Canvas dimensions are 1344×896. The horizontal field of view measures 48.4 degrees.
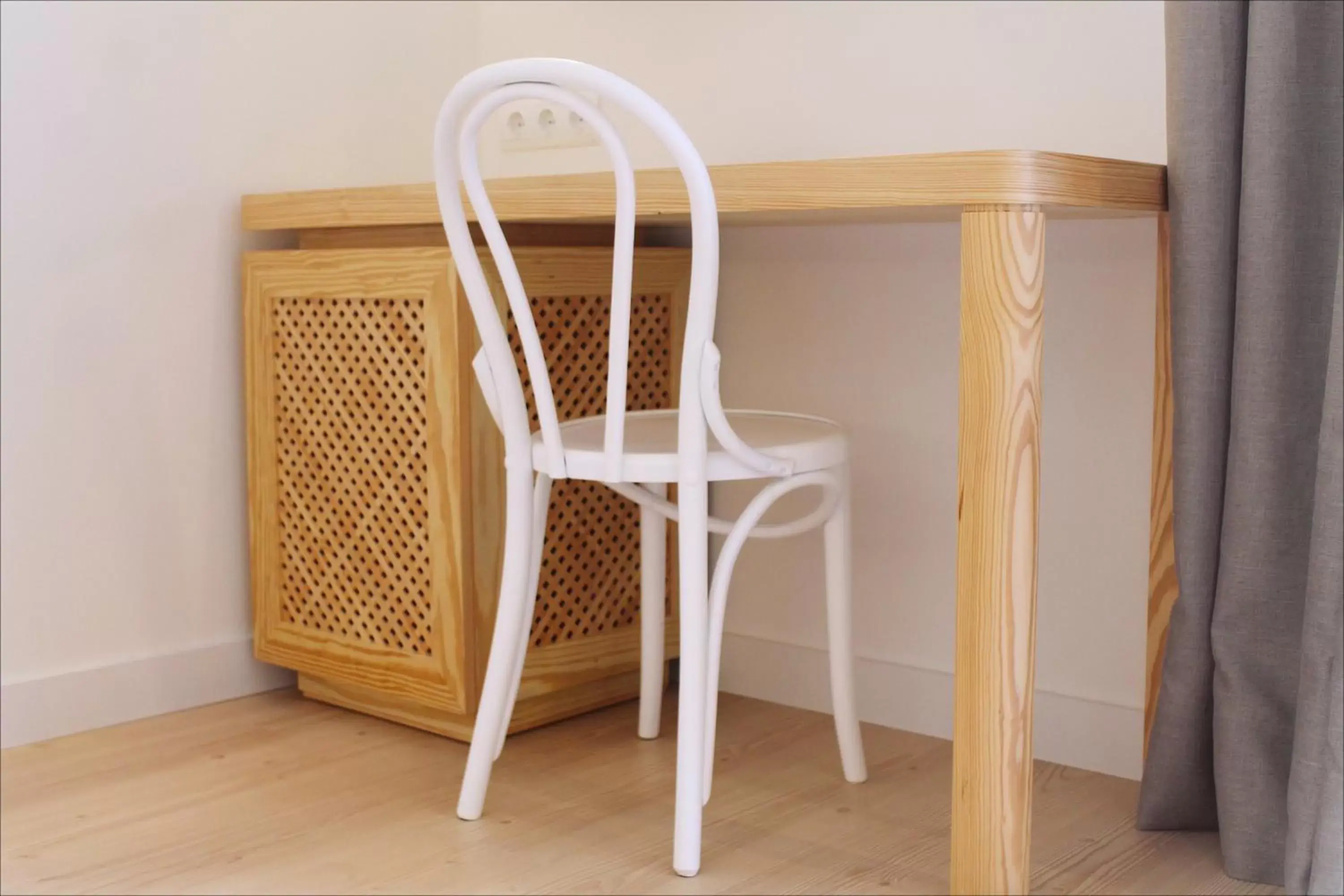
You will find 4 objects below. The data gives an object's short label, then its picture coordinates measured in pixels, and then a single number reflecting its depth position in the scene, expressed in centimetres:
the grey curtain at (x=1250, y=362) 158
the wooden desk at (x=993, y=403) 149
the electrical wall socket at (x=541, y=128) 254
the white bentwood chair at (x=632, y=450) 156
